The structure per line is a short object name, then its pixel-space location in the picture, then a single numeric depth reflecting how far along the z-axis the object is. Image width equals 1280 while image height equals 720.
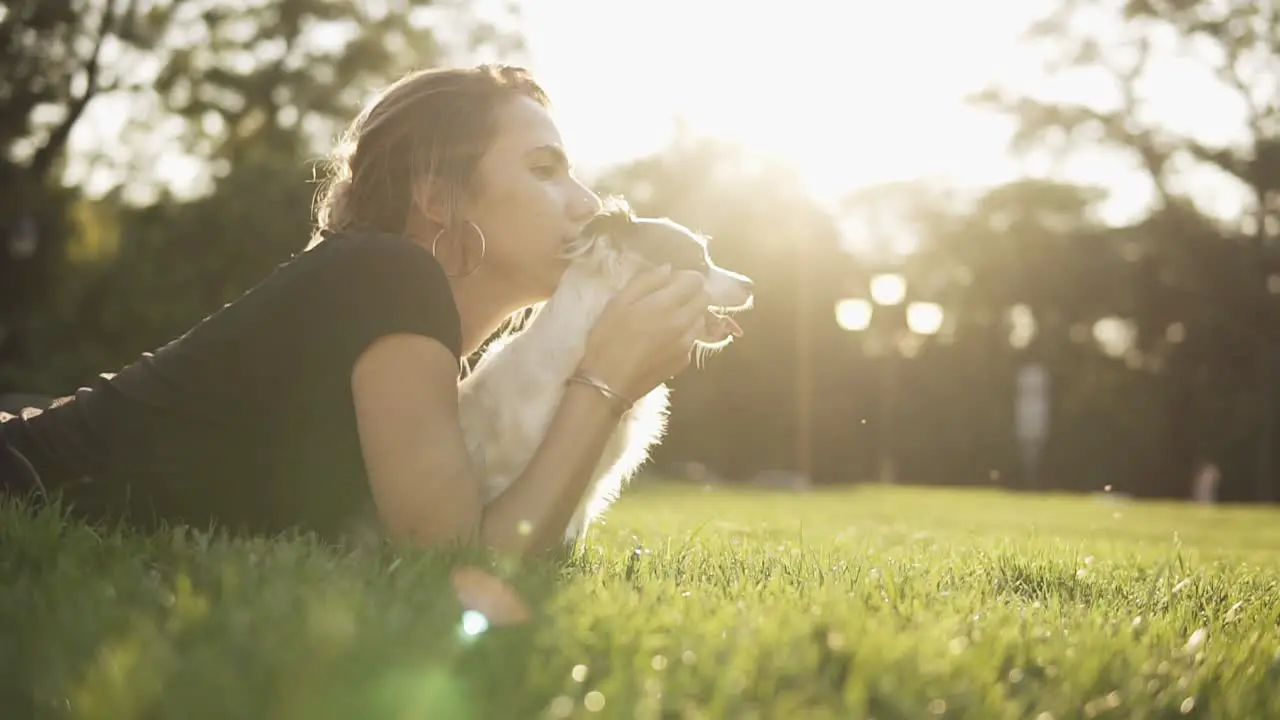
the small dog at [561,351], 3.68
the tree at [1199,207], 28.58
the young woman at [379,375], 3.17
